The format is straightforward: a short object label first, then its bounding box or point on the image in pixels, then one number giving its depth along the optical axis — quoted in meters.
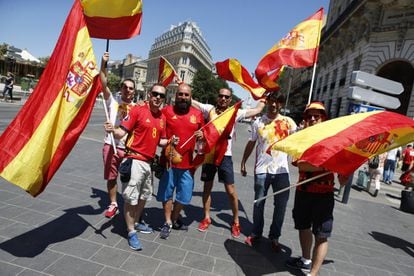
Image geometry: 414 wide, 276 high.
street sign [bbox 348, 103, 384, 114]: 8.11
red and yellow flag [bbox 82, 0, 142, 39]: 3.88
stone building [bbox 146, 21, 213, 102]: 97.38
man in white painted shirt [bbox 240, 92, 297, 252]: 4.24
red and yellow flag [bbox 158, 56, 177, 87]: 5.86
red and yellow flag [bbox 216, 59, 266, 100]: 5.21
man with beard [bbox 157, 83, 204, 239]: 4.21
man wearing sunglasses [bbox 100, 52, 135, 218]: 4.62
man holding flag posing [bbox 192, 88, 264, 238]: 4.60
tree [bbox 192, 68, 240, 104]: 66.69
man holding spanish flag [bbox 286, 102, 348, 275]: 3.42
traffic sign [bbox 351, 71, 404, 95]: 7.16
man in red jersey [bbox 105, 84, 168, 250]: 3.81
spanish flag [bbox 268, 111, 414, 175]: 3.02
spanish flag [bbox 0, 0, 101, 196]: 3.37
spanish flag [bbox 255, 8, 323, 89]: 5.11
